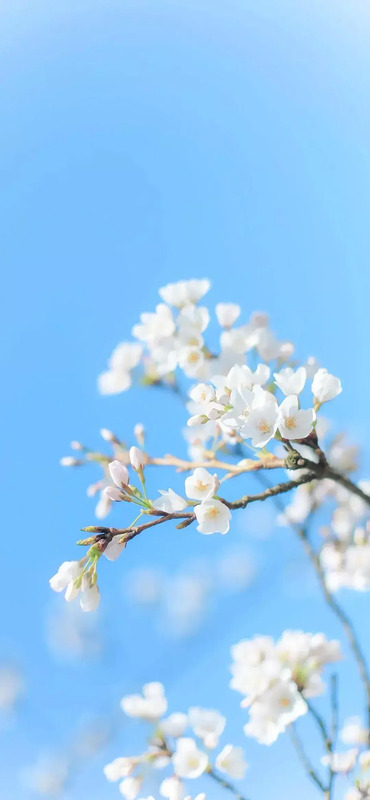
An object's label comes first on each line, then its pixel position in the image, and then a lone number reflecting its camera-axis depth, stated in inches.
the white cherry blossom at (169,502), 54.2
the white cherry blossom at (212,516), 53.6
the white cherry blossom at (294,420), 56.4
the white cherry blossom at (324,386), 62.6
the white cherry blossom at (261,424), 55.6
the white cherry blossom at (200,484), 55.1
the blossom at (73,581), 55.6
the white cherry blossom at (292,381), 60.6
